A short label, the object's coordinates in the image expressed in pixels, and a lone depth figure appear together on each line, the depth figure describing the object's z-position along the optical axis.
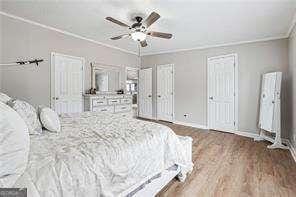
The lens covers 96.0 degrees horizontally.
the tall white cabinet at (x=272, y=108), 2.69
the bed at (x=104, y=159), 0.81
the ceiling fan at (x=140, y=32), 2.24
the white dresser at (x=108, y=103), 3.39
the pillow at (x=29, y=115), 1.28
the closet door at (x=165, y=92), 4.49
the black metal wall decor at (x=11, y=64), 2.23
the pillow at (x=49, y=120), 1.39
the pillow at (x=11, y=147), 0.71
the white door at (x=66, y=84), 2.99
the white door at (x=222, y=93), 3.56
